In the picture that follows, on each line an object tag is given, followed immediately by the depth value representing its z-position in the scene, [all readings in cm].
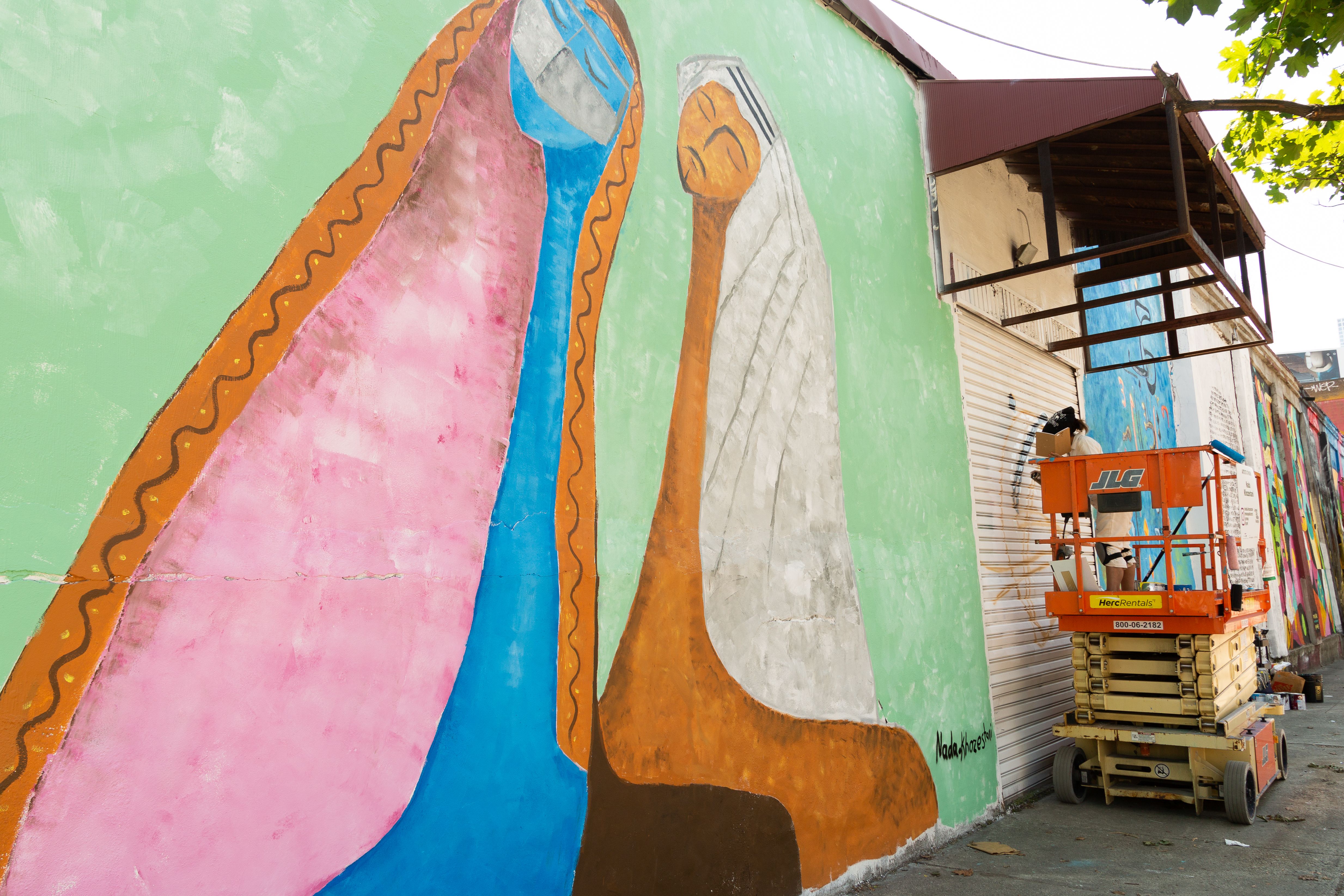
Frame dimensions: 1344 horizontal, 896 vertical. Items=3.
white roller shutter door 773
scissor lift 692
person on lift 823
